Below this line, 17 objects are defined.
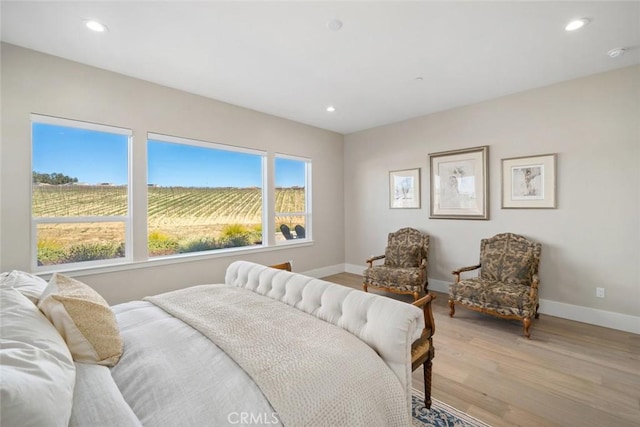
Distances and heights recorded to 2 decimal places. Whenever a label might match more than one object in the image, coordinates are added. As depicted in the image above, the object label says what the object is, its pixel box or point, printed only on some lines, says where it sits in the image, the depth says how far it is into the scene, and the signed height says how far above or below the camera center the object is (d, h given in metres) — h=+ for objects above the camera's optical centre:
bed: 0.92 -0.67
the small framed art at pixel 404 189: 4.71 +0.39
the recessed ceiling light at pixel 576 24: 2.25 +1.55
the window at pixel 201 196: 3.52 +0.23
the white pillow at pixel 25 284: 1.41 -0.40
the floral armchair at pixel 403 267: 3.87 -0.87
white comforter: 0.98 -0.70
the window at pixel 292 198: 4.81 +0.24
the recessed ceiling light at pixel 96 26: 2.26 +1.56
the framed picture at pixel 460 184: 3.98 +0.41
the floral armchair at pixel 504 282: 2.95 -0.89
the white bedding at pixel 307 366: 1.08 -0.69
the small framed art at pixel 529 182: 3.46 +0.37
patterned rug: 1.75 -1.36
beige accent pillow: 1.24 -0.53
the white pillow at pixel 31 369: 0.70 -0.48
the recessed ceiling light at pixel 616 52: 2.64 +1.54
